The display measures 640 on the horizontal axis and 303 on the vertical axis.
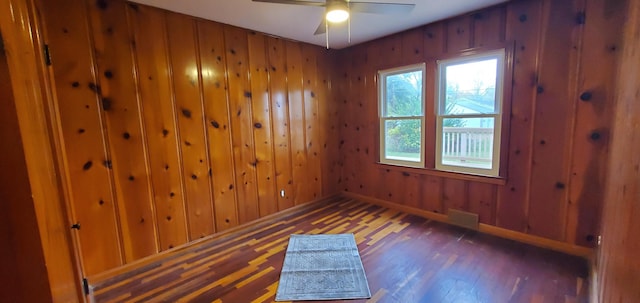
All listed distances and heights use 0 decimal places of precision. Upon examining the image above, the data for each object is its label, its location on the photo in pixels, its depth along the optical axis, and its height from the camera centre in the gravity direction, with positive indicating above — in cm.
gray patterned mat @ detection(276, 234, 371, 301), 197 -131
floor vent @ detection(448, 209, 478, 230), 297 -122
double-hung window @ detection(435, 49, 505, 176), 274 +3
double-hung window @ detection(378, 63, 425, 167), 337 +4
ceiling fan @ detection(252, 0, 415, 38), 188 +89
